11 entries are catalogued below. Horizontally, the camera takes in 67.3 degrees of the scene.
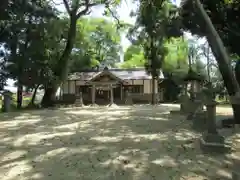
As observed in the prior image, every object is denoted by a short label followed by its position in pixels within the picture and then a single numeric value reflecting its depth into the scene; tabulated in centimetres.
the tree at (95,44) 1851
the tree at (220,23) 538
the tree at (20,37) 1130
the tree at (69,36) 1471
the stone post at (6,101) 1137
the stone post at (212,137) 403
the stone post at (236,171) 223
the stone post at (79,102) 1598
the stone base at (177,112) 945
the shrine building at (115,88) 1973
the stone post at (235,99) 428
